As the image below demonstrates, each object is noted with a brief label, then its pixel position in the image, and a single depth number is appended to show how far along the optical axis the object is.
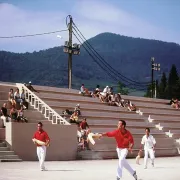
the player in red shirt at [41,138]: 15.53
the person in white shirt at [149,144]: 19.20
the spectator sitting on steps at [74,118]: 25.21
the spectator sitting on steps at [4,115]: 21.60
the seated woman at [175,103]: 41.77
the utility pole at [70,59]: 43.44
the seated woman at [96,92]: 35.13
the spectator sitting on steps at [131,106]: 35.18
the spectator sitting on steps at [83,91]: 33.94
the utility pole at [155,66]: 57.29
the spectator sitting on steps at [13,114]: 22.05
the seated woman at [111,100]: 34.04
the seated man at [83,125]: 24.22
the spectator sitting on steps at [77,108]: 27.15
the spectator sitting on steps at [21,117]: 22.31
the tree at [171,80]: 121.49
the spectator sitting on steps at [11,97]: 24.30
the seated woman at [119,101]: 34.90
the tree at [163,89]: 125.88
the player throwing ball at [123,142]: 12.00
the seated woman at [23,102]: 25.17
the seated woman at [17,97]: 25.25
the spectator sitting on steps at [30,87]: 28.48
